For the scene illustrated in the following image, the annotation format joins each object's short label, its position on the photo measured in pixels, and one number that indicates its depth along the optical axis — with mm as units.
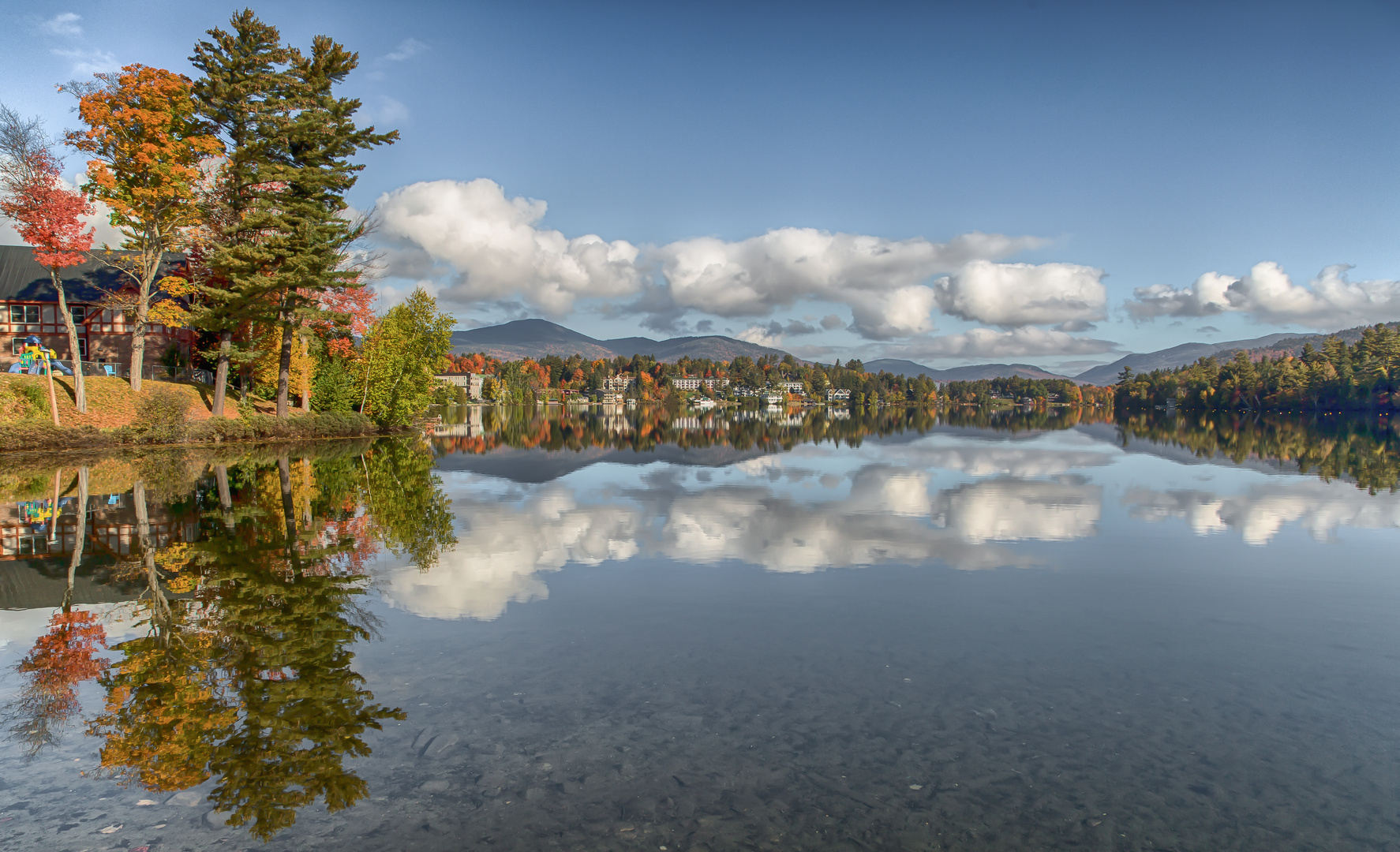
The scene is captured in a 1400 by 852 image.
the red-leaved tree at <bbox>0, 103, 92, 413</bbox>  30625
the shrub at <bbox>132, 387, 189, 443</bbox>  32344
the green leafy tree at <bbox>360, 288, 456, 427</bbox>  46938
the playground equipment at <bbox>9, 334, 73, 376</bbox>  37156
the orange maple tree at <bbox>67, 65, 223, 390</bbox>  30875
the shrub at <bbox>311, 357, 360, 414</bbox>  44562
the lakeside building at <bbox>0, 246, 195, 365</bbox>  44281
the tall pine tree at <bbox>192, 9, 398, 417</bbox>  33688
